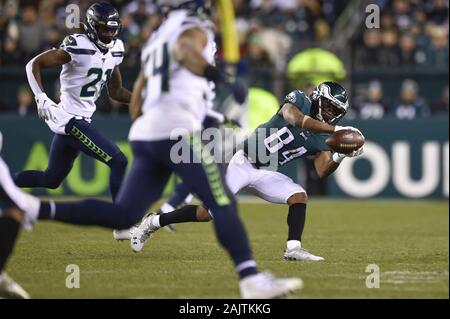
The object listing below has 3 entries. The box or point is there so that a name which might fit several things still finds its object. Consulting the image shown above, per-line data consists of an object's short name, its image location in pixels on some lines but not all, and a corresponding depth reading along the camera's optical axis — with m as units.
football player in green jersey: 15.96
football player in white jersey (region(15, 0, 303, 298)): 11.44
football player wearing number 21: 17.55
